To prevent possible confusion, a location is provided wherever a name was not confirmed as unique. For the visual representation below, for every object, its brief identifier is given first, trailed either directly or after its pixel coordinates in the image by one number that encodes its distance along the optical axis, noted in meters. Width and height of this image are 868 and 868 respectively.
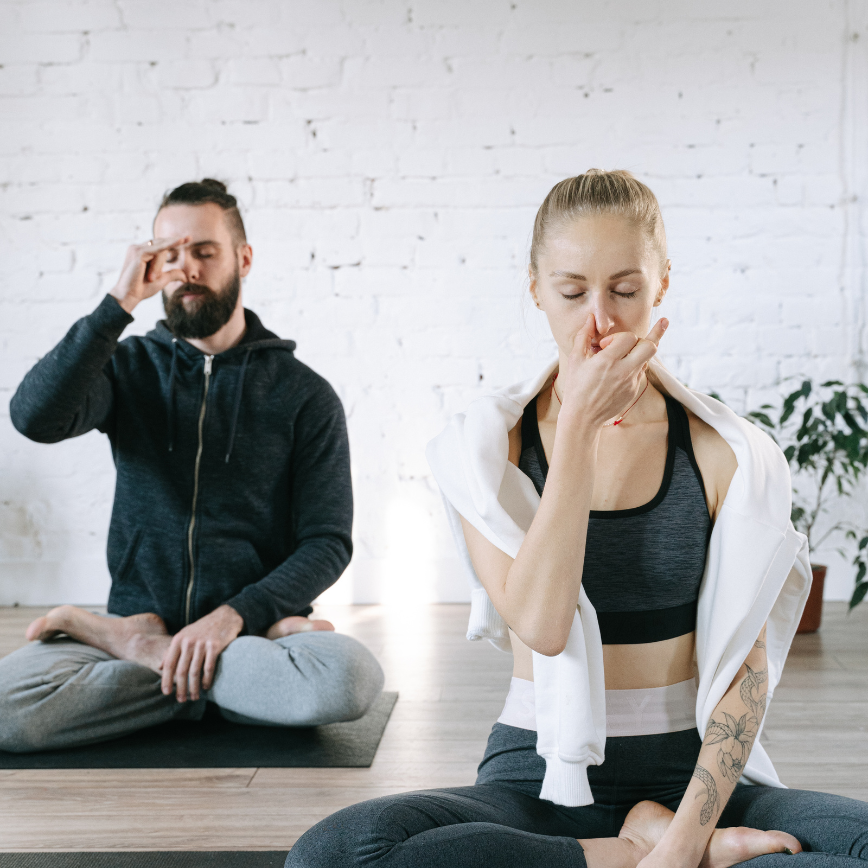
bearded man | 1.82
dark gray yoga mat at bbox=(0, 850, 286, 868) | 1.30
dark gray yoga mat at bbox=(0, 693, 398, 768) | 1.71
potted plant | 2.57
